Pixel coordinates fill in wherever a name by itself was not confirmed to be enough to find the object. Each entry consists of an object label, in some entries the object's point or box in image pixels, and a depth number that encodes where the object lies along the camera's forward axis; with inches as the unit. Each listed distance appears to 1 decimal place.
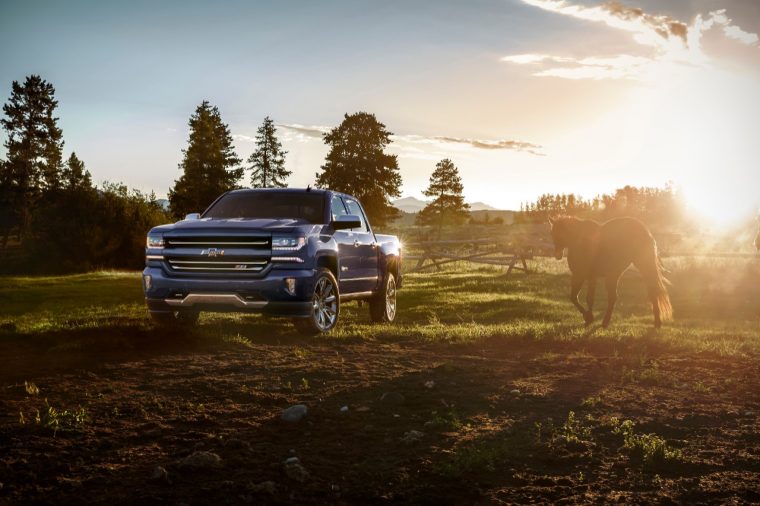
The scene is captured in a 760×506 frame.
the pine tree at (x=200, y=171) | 2628.0
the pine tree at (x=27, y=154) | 2874.0
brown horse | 472.4
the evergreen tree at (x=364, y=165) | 2635.3
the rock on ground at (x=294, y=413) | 220.1
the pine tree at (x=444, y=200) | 4042.8
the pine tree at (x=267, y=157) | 3117.6
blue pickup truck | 386.0
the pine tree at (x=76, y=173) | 1486.2
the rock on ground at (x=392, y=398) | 248.9
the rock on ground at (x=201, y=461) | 171.3
